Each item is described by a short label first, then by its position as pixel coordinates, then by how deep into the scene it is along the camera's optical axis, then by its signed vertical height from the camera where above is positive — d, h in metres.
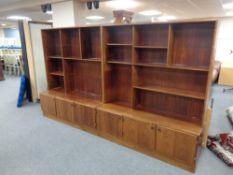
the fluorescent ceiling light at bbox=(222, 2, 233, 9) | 4.83 +1.29
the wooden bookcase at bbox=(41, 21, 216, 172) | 2.34 -0.57
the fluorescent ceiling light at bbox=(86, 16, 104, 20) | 7.18 +1.41
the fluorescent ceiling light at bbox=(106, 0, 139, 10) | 4.40 +1.27
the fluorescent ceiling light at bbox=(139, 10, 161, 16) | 5.87 +1.35
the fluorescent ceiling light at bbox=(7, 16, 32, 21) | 7.50 +1.49
